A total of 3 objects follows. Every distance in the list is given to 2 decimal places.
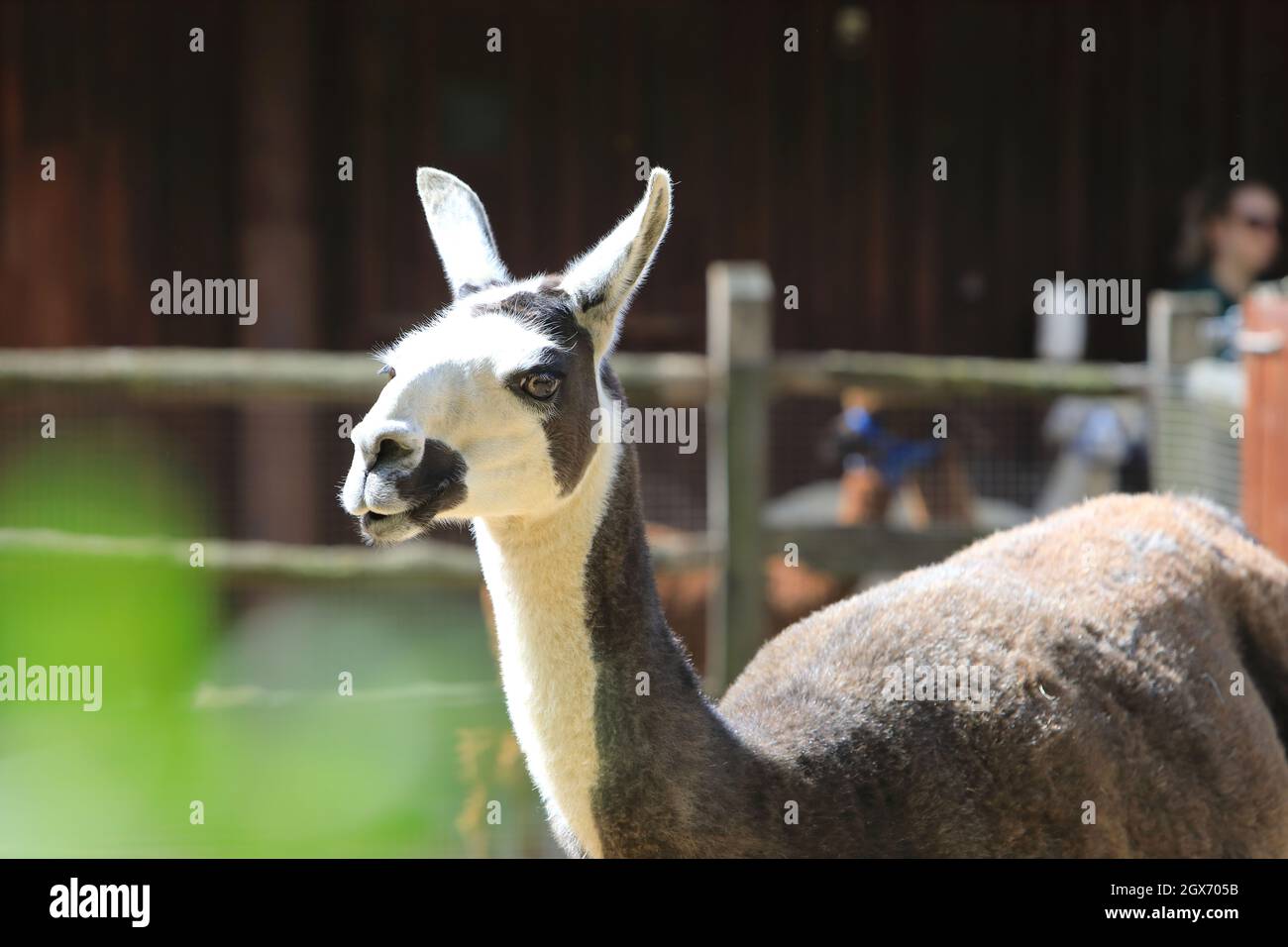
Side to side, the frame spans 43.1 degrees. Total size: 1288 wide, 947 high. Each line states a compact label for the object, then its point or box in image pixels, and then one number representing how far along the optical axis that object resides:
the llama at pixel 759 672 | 2.56
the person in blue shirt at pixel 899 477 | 6.97
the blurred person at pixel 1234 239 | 7.11
